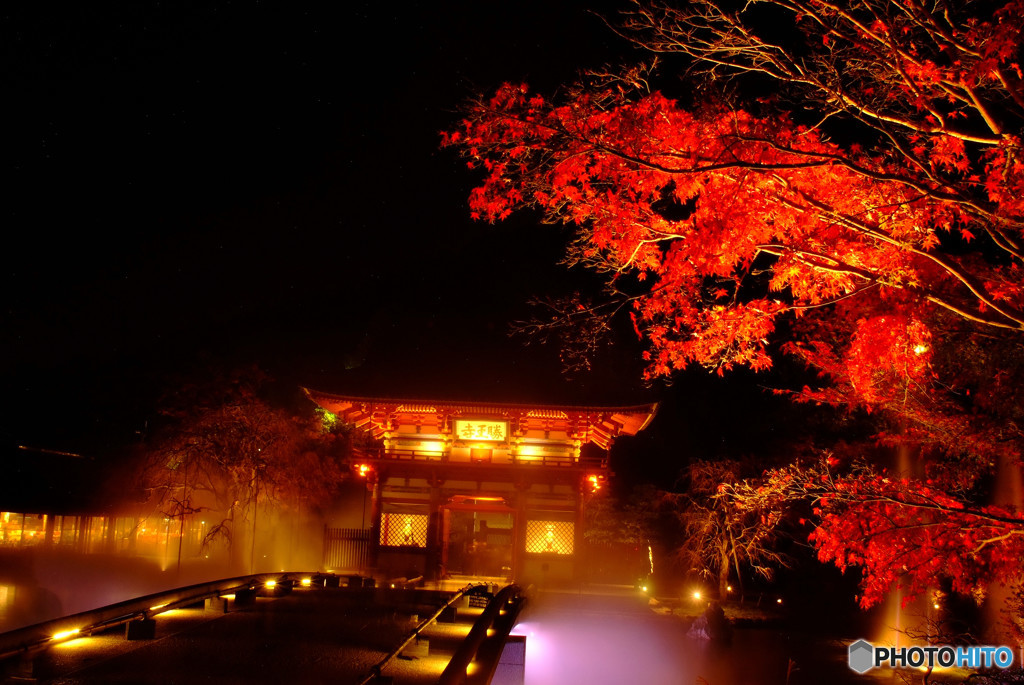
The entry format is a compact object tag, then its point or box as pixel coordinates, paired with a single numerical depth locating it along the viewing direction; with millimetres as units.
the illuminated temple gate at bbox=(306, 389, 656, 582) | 22203
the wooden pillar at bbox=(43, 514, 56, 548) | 19078
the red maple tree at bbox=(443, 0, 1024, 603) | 6789
